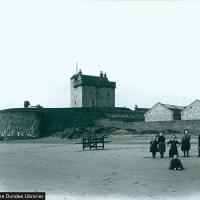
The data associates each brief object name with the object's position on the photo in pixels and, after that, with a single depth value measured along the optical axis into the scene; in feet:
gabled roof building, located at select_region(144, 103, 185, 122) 215.51
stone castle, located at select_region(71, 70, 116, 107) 260.62
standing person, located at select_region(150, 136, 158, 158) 68.23
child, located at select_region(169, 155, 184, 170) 50.85
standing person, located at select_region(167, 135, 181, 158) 64.85
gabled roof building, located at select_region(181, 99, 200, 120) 202.39
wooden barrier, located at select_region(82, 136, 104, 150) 95.86
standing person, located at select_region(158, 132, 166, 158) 67.82
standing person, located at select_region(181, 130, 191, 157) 69.31
